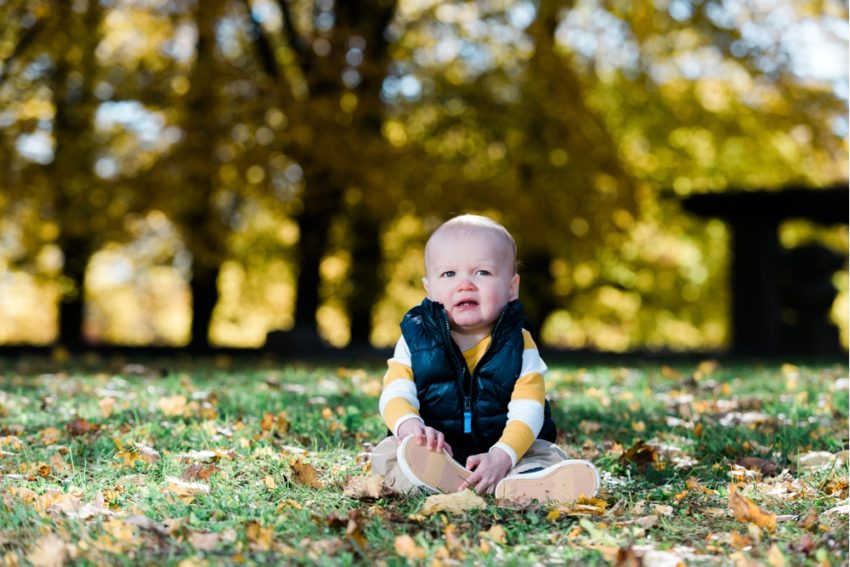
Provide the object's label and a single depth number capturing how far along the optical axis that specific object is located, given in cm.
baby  359
